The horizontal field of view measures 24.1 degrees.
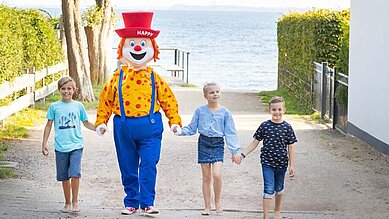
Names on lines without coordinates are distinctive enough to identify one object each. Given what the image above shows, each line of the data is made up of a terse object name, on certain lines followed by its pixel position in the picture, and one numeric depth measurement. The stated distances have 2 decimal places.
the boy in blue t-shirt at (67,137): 9.48
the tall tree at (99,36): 27.23
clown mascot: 9.41
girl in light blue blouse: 9.45
